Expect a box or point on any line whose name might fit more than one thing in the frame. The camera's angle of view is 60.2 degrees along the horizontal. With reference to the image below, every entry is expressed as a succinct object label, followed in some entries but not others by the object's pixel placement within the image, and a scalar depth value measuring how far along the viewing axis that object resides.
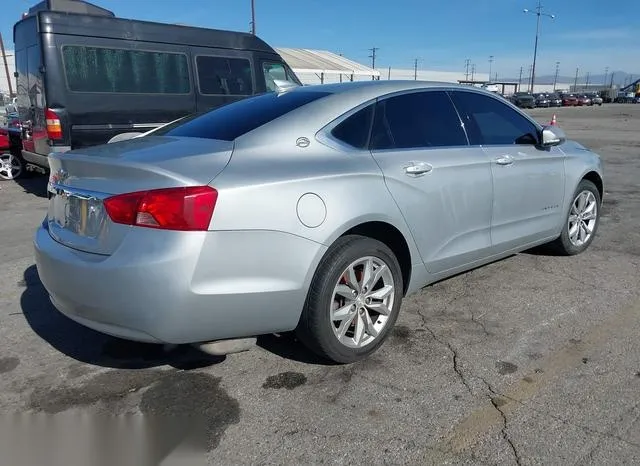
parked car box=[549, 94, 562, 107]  65.34
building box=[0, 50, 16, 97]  53.50
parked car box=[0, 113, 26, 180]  10.20
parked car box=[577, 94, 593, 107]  67.62
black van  7.84
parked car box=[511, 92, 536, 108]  56.69
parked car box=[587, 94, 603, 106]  70.19
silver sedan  2.59
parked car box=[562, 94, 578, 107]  67.00
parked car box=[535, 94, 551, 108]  62.22
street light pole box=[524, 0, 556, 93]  68.47
